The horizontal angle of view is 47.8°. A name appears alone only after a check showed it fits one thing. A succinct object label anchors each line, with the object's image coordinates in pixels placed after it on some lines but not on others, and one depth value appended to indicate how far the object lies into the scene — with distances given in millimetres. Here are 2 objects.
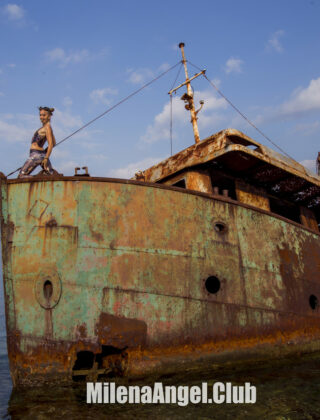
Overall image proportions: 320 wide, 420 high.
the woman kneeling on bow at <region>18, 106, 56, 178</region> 5781
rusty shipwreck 4836
